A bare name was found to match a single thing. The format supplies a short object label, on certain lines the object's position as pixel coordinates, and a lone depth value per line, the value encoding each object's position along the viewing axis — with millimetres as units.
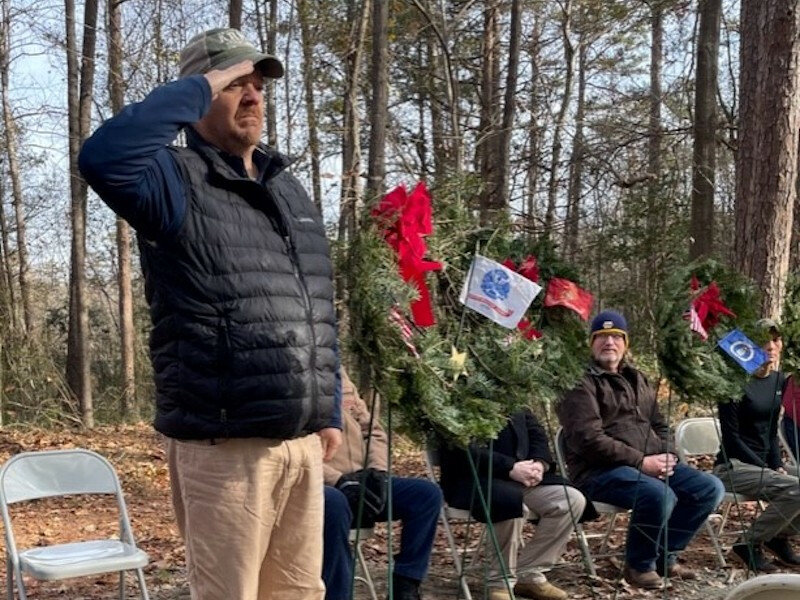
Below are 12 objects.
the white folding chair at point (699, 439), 5414
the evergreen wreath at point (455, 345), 3186
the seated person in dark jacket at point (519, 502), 4242
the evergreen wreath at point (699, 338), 4043
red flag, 3746
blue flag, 4254
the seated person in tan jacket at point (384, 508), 3730
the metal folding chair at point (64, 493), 3557
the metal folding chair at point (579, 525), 4535
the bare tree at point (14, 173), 13492
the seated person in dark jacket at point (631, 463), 4504
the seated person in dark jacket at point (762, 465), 4902
